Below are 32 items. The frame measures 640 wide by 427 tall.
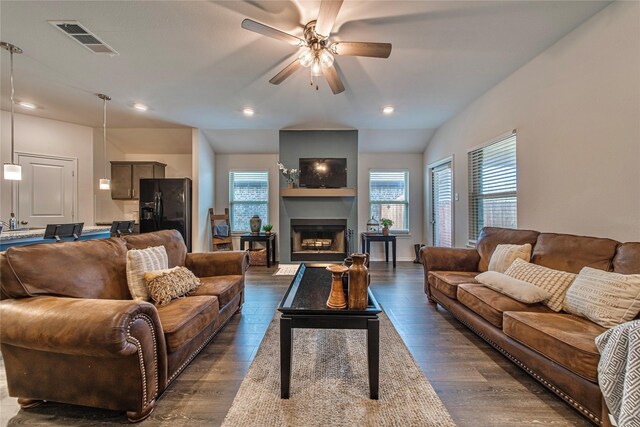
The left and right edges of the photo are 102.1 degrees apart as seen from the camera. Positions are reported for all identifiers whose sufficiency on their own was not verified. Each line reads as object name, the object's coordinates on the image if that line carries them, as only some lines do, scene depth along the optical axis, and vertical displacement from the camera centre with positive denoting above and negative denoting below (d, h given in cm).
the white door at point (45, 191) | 441 +43
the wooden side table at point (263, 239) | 521 -49
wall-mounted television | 530 +88
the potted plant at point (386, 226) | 520 -22
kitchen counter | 257 -25
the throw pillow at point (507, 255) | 241 -38
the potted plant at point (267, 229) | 535 -29
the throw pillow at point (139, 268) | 196 -42
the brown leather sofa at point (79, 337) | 130 -66
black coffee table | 155 -66
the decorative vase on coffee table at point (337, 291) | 167 -50
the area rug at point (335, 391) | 142 -111
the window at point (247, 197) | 599 +42
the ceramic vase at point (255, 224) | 545 -19
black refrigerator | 491 +15
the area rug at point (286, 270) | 456 -103
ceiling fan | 189 +141
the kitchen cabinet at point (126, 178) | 530 +76
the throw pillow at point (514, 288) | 189 -57
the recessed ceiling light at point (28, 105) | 395 +170
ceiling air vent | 224 +165
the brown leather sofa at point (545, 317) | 135 -69
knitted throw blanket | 109 -70
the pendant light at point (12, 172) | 283 +48
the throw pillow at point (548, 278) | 187 -49
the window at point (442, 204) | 468 +21
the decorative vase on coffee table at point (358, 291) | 163 -48
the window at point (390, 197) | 583 +41
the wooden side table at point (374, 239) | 510 -47
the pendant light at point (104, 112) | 370 +170
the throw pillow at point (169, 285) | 195 -56
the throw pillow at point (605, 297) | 147 -50
